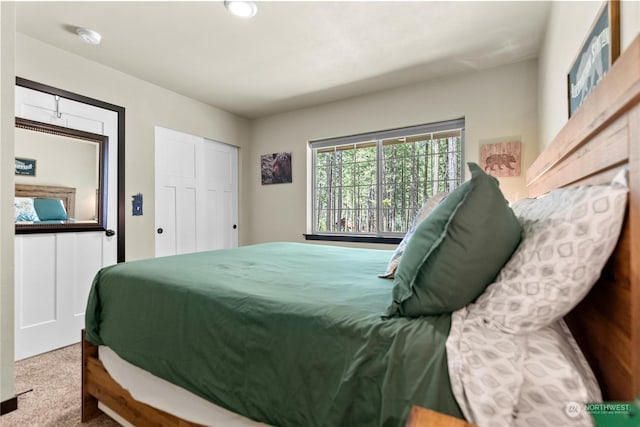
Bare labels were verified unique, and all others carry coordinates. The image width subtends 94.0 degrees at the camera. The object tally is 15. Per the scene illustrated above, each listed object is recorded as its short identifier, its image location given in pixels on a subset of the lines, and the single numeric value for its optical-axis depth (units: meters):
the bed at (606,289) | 0.58
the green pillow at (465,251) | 0.77
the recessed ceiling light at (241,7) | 2.04
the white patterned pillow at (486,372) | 0.63
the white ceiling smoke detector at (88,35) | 2.35
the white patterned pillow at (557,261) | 0.64
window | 3.36
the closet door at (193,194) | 3.48
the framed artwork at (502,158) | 2.86
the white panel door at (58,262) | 2.44
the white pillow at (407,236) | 1.45
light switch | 3.18
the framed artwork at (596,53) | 1.06
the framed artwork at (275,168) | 4.27
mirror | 2.46
